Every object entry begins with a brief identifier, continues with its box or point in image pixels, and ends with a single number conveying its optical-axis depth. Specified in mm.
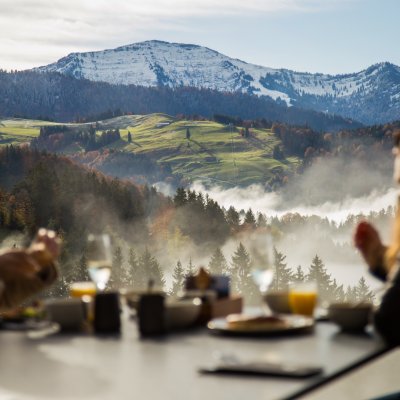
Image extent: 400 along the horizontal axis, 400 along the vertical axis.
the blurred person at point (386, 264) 2379
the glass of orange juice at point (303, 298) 2930
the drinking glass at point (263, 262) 2652
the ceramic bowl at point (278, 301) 3076
